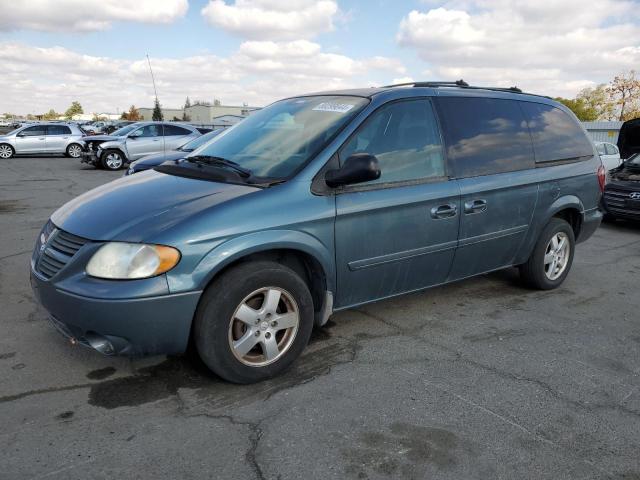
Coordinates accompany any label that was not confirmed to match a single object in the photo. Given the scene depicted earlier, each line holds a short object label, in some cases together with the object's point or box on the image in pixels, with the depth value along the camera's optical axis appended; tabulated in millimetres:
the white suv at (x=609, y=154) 14258
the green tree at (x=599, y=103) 49906
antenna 17328
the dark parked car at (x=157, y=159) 9566
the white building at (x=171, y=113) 84875
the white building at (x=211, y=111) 70625
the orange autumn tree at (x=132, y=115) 100188
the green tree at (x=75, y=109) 132500
